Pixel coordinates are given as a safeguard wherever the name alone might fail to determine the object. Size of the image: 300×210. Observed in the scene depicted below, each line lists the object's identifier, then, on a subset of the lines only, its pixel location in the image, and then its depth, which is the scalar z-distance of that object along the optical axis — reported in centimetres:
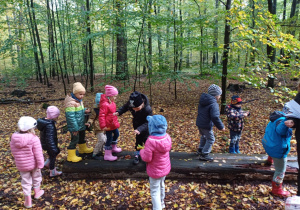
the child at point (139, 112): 374
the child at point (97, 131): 430
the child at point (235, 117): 452
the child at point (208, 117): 392
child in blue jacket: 306
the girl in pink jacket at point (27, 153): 321
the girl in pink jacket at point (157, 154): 285
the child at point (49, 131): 384
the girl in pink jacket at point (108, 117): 399
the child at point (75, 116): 395
